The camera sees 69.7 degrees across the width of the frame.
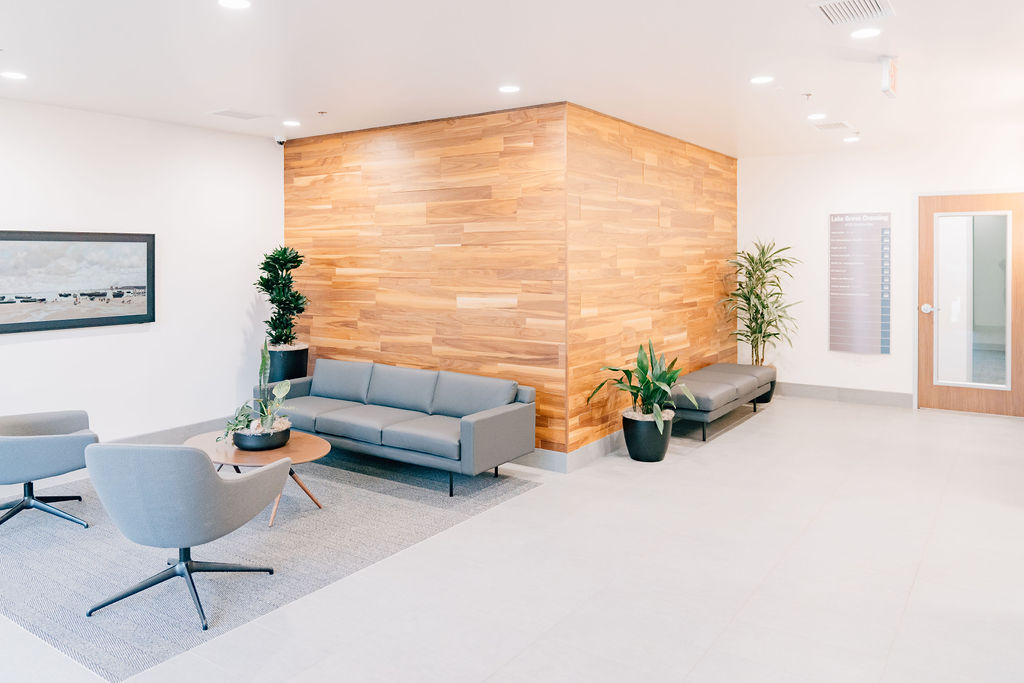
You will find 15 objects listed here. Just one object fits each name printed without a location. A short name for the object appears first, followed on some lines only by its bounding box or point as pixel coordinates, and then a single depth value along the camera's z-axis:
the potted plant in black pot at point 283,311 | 6.90
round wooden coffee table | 4.55
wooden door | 7.52
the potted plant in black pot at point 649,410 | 5.95
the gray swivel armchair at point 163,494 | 3.29
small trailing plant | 4.79
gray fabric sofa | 5.16
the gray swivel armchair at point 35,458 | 4.33
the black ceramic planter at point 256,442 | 4.77
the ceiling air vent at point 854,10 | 3.53
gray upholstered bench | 6.55
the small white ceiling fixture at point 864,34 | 3.96
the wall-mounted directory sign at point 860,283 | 8.25
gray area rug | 3.28
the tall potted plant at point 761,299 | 8.58
